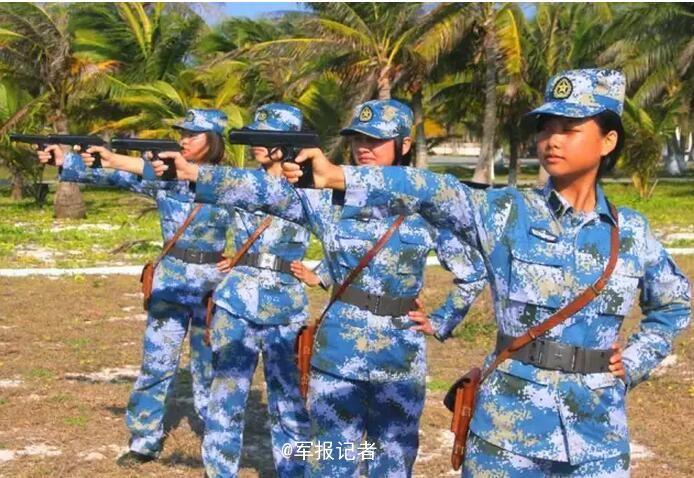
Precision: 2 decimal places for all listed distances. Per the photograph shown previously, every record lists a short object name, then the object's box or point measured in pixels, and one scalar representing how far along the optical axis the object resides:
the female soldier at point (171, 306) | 5.88
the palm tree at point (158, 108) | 18.53
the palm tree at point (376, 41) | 23.39
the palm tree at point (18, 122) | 21.61
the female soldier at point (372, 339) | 4.18
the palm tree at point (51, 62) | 20.69
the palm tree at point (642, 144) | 27.89
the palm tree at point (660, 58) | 29.95
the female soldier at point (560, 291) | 2.94
